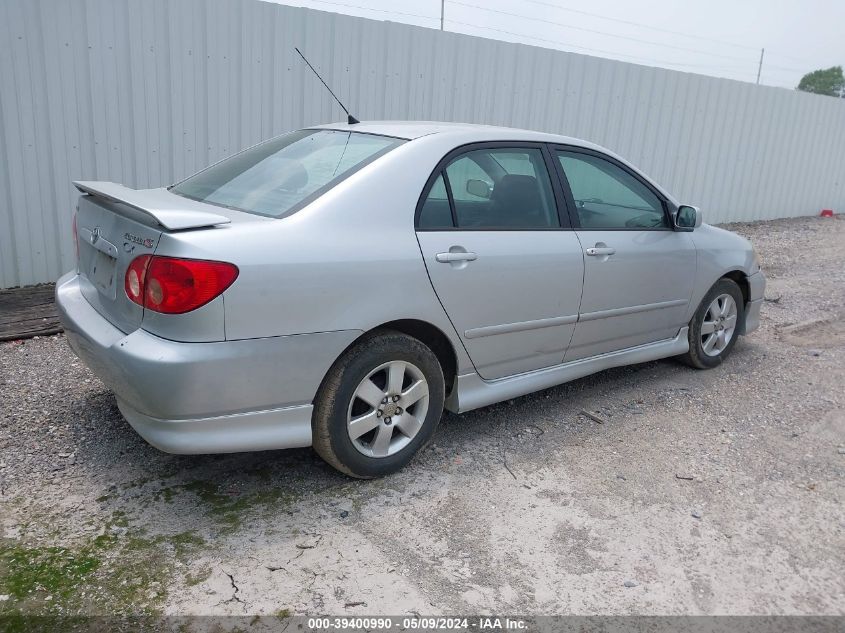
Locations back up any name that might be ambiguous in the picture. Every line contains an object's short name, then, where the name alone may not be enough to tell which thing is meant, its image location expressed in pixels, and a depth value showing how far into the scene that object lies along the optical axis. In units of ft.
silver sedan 9.36
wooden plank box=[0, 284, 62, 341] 16.62
